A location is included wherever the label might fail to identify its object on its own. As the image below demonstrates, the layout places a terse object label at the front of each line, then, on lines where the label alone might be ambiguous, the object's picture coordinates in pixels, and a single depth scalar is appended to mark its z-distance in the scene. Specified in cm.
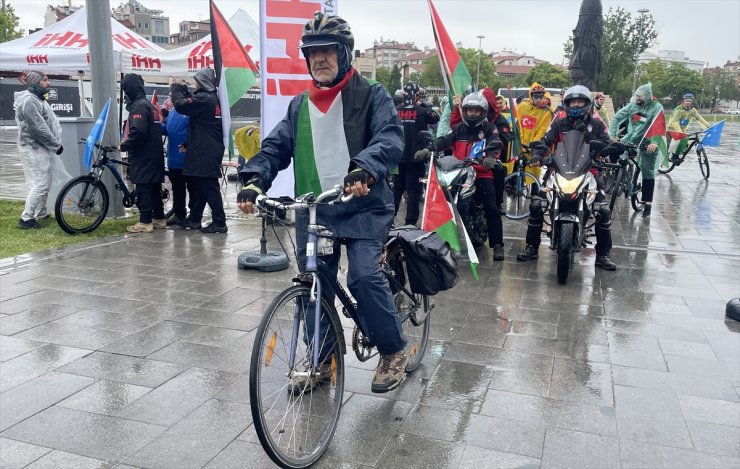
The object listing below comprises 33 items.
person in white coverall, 846
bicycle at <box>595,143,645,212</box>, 1024
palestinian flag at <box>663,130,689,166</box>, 1616
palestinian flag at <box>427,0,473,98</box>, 626
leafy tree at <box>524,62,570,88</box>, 7662
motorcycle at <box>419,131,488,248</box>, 742
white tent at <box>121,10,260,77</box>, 1175
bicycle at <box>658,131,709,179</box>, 1575
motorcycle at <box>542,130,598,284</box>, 652
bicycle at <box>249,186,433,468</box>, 287
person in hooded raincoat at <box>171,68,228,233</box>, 807
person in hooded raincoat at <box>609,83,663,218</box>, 1034
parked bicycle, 809
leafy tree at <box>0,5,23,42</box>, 4597
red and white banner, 637
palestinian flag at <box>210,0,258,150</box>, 701
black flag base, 666
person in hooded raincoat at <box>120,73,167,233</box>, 836
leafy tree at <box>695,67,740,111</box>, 9762
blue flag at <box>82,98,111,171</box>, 839
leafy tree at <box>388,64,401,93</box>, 10988
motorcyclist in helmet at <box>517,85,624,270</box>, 689
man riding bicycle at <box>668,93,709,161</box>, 1631
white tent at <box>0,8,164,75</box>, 1148
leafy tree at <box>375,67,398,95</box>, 11952
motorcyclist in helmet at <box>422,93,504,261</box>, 762
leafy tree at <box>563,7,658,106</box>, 4053
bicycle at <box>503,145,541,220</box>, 1034
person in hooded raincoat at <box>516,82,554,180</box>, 1109
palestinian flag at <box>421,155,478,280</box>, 428
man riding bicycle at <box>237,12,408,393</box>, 333
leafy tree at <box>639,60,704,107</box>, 7394
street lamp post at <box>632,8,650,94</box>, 4084
